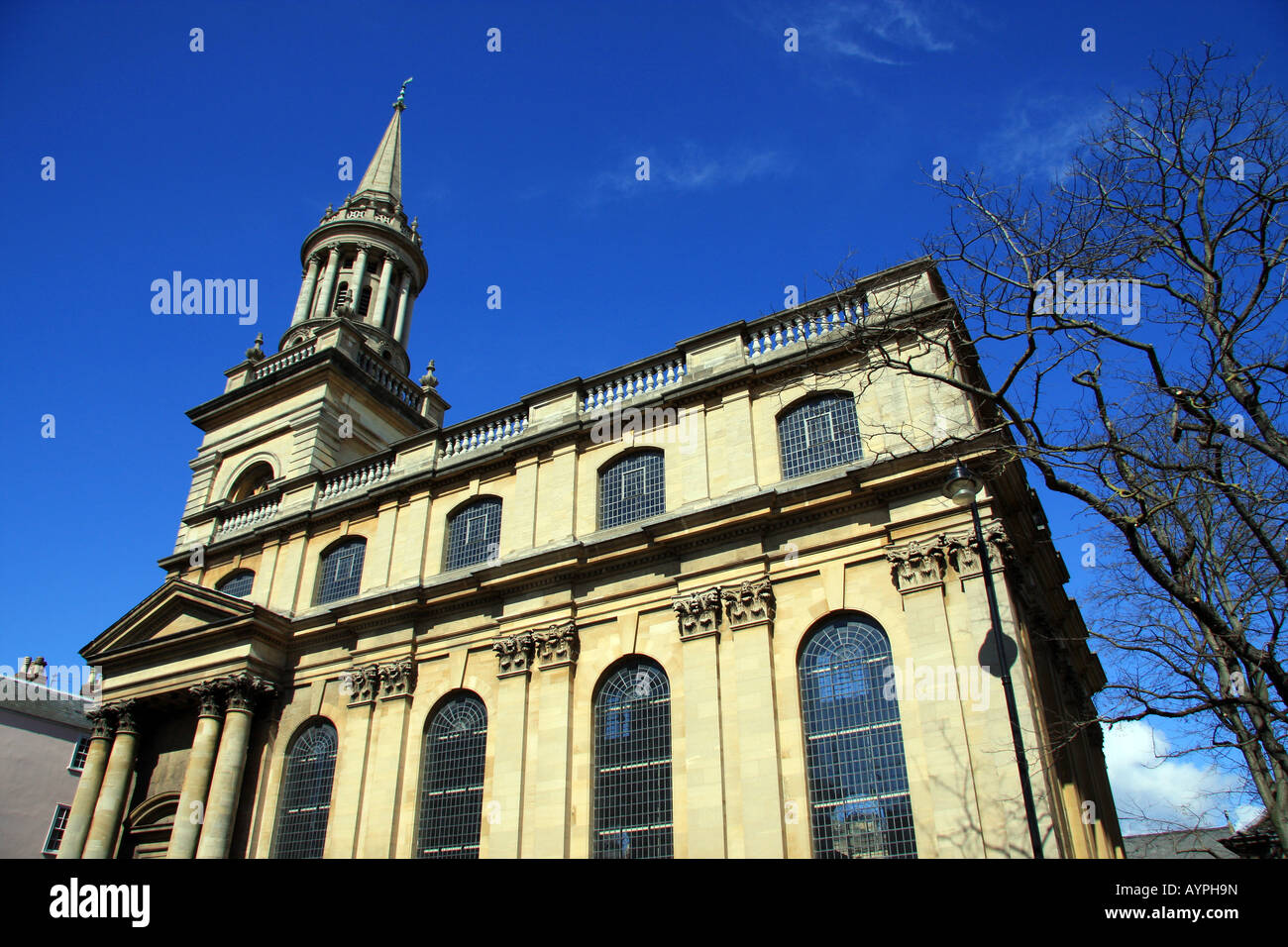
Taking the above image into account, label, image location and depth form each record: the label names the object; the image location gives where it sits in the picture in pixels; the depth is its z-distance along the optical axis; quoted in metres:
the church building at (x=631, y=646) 14.91
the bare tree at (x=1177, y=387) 10.10
